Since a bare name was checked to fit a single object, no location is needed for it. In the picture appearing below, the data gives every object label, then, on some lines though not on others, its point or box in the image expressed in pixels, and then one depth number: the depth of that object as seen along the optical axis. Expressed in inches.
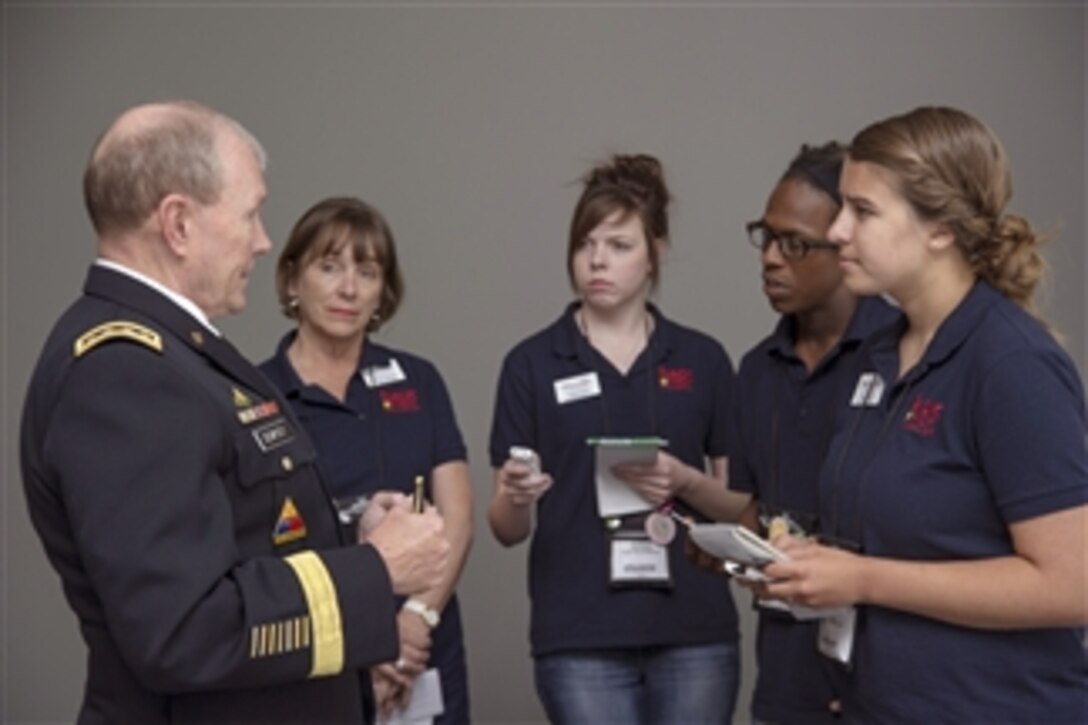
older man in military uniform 65.6
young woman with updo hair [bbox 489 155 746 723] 122.0
